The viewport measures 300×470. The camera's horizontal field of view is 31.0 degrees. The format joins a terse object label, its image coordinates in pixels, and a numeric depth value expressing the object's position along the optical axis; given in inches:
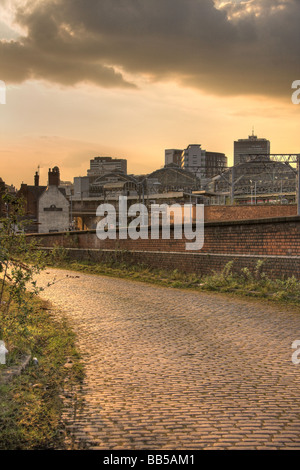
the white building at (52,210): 2957.7
